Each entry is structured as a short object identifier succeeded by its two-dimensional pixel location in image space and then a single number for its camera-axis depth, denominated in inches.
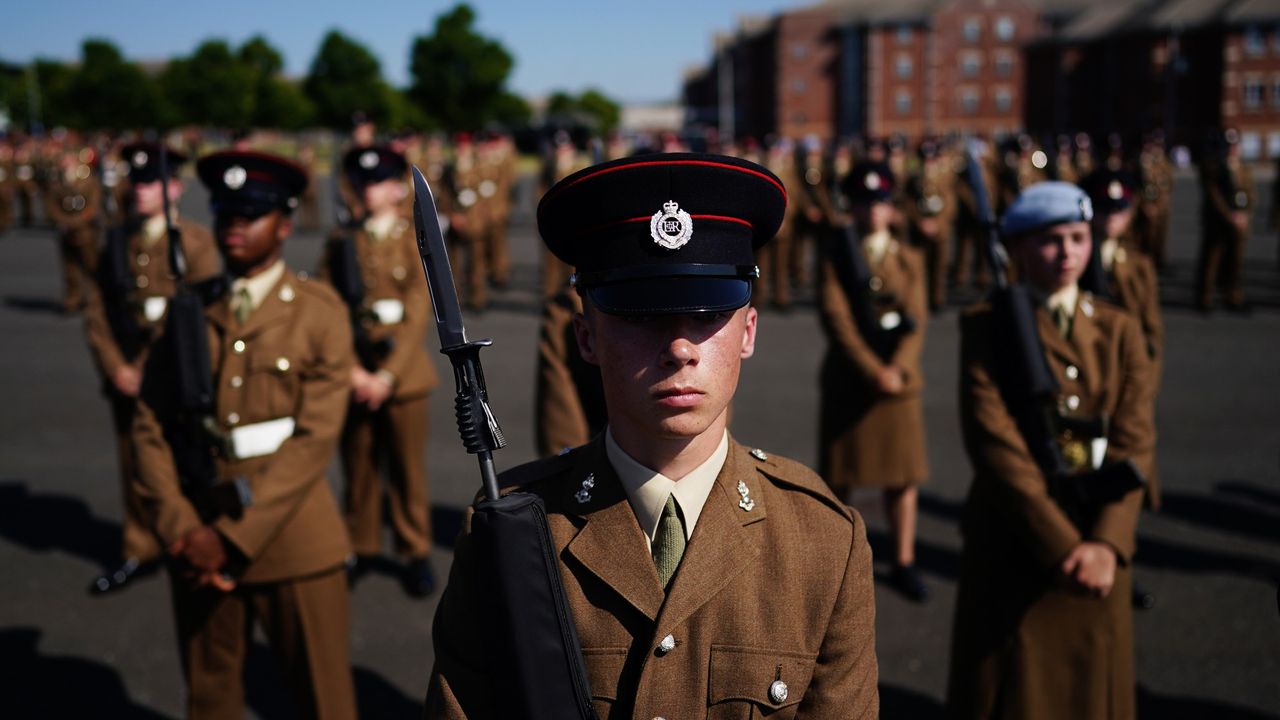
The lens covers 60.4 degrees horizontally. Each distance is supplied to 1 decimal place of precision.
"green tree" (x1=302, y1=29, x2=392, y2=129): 3002.0
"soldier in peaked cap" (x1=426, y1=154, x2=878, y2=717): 76.0
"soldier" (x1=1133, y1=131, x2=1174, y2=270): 667.4
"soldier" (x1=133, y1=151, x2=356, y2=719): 149.9
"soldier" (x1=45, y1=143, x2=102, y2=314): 564.0
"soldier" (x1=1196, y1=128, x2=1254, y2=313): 555.8
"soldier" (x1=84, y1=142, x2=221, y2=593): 244.4
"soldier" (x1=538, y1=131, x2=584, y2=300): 587.2
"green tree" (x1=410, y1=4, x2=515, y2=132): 3218.5
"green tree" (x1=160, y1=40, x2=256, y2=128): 2886.3
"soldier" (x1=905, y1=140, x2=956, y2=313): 606.9
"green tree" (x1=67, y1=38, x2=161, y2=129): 2679.6
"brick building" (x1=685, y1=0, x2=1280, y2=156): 2412.6
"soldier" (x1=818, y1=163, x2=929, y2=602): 240.4
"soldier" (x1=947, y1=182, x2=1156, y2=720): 140.7
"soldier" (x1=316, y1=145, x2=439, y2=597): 246.8
